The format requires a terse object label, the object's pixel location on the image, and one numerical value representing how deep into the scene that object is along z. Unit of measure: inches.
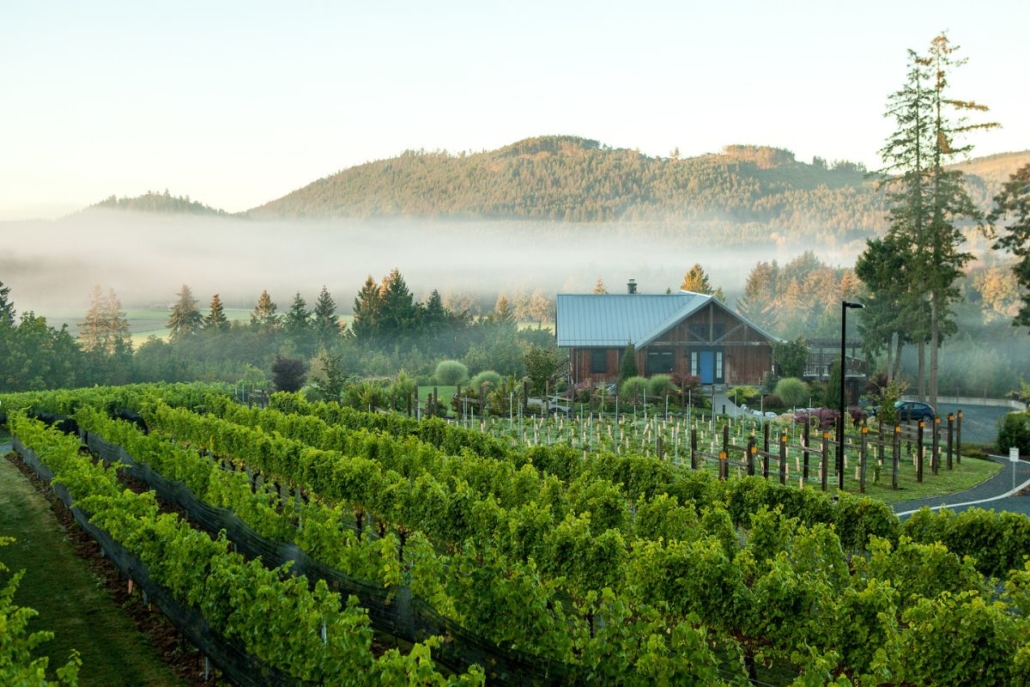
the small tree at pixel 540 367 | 1829.5
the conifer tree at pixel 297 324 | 3265.3
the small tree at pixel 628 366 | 1946.4
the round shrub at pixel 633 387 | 1807.3
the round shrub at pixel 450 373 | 2380.7
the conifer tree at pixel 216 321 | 3491.6
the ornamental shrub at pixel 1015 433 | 1352.1
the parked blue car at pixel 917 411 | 1704.5
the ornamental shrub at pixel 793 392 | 1815.9
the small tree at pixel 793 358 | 2000.5
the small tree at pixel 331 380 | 1861.5
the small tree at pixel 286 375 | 2079.2
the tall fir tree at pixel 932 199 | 1800.0
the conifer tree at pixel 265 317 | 3422.5
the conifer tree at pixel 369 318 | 3260.3
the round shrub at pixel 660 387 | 1798.7
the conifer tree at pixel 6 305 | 3079.2
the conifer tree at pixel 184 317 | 3772.1
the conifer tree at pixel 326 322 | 3257.9
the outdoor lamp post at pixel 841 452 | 1023.0
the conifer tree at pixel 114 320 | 3720.5
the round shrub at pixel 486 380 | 1957.7
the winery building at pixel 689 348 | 2069.4
